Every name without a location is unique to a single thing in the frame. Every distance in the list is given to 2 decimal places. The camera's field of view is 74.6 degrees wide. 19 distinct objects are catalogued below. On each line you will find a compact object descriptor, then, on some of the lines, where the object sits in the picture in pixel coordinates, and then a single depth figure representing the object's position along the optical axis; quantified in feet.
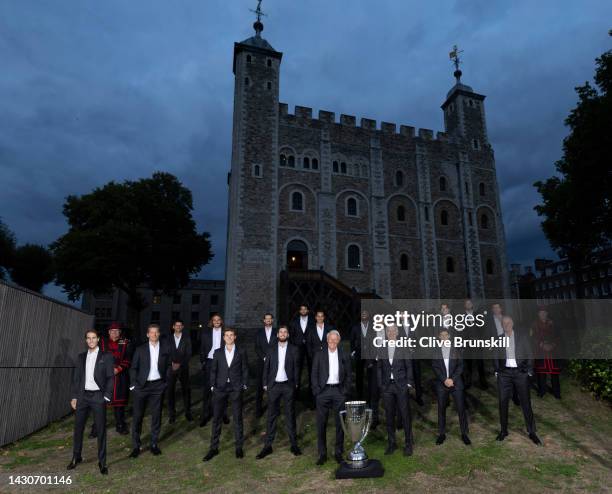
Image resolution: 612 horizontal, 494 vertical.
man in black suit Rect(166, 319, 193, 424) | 27.96
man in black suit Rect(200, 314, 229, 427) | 27.71
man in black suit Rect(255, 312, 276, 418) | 27.97
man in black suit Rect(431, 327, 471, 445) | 22.82
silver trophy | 18.94
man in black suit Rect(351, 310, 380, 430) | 26.14
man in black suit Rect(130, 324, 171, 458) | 21.71
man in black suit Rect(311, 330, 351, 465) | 20.77
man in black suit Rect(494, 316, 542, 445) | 22.91
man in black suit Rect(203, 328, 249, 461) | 21.68
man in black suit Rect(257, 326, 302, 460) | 21.91
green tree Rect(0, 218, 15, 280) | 110.32
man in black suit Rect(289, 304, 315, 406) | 29.48
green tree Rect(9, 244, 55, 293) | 113.70
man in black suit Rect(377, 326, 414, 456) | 21.48
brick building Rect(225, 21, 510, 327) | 80.33
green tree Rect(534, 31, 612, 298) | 49.42
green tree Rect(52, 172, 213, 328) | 82.64
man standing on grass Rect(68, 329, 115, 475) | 20.31
